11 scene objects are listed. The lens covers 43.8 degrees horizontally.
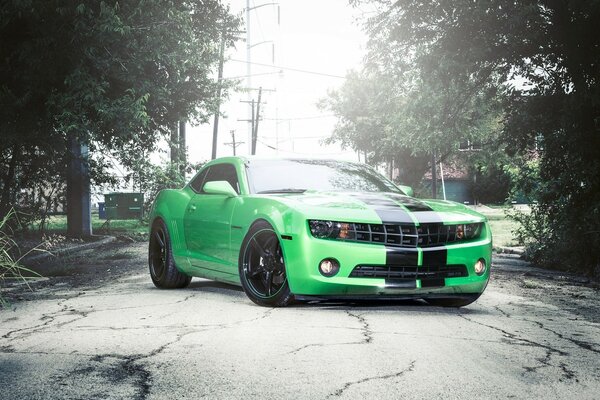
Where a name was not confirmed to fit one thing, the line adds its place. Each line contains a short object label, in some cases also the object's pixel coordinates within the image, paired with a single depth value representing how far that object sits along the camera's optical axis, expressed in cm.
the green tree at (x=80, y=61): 1191
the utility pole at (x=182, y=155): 2912
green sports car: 675
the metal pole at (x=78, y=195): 2169
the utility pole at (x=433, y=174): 4562
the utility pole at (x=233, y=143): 8306
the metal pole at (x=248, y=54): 5194
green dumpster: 2966
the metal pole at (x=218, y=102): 2284
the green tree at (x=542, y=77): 1332
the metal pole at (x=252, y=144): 5828
